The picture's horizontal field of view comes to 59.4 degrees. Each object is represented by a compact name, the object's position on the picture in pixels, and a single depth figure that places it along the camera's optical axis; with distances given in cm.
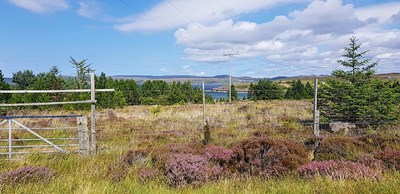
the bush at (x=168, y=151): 774
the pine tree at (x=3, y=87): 2593
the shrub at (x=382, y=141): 906
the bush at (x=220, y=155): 786
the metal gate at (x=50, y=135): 999
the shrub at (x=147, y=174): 658
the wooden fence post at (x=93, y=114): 1002
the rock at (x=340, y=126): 1361
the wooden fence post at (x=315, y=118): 1251
